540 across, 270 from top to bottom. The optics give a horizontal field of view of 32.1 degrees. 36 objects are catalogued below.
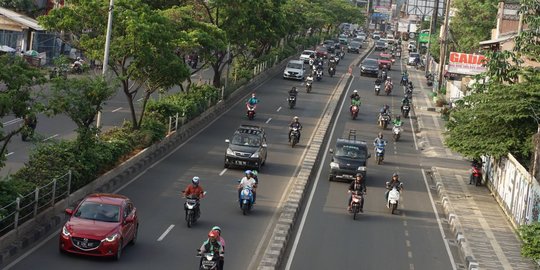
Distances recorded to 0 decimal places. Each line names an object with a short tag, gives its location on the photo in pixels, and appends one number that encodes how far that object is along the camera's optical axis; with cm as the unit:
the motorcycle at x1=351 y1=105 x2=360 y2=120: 5788
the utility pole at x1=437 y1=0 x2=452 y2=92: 6869
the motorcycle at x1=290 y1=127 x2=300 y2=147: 4475
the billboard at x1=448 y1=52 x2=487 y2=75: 6800
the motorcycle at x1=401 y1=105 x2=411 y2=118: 6156
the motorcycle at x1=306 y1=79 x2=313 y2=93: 7025
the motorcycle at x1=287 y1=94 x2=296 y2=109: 6023
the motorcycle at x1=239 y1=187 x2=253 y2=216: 2895
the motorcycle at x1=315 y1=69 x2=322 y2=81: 8012
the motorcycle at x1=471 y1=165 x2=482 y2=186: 3953
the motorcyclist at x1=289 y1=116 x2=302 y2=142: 4481
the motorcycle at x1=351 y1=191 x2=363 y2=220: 3042
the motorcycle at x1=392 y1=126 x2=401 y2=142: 5106
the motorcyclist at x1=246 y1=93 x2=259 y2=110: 5308
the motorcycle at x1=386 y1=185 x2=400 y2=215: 3197
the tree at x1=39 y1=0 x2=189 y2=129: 3806
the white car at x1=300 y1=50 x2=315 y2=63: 9662
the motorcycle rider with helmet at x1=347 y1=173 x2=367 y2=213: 3057
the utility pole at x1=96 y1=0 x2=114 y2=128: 3595
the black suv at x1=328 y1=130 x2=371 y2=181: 3722
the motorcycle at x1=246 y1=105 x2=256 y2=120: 5303
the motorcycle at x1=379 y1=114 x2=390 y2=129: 5466
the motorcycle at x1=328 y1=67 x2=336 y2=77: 8575
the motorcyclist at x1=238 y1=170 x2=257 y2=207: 2898
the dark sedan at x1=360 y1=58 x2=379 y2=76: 8831
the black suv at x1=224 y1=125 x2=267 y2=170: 3709
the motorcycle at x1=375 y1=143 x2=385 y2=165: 4297
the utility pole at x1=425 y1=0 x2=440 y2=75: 10191
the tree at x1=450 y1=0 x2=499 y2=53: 9738
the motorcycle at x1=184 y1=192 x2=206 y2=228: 2611
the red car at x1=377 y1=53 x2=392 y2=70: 9902
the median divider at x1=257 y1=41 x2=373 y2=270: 2272
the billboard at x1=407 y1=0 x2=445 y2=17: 13012
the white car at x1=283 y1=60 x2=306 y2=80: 7912
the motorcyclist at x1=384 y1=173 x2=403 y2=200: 3175
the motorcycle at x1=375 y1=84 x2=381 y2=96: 7300
